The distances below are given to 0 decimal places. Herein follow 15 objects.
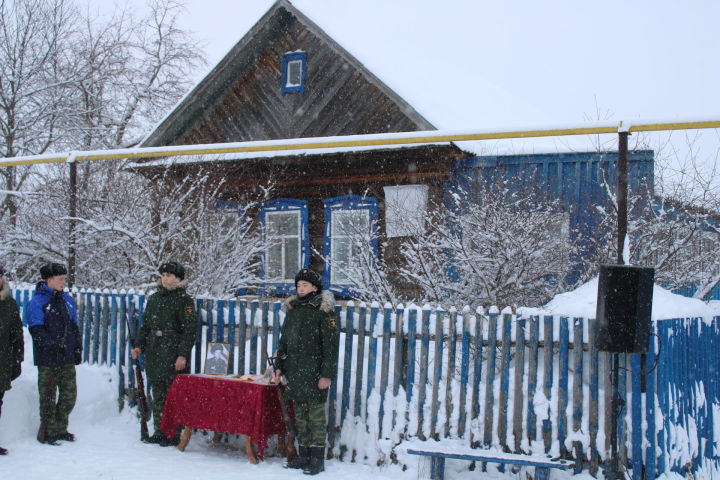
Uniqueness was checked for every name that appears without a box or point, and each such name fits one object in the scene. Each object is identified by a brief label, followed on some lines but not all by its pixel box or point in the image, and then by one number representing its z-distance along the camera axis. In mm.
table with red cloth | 5973
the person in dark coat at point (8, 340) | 6289
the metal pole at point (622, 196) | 5844
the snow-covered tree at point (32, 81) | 19844
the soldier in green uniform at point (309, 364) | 5863
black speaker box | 5168
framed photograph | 6766
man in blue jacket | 6512
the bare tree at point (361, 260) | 8961
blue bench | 5199
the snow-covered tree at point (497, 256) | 8164
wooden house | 12133
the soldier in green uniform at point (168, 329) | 6613
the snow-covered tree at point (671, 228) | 8812
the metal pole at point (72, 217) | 8680
